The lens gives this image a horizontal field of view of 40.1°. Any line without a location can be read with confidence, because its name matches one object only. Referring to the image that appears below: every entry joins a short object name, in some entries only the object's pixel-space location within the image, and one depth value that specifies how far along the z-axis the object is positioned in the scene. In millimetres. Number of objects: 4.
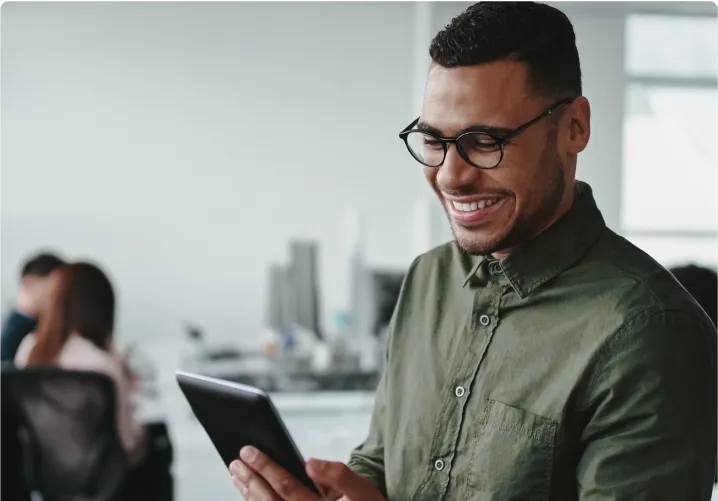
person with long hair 3531
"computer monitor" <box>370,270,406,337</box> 4457
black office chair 3252
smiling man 1098
